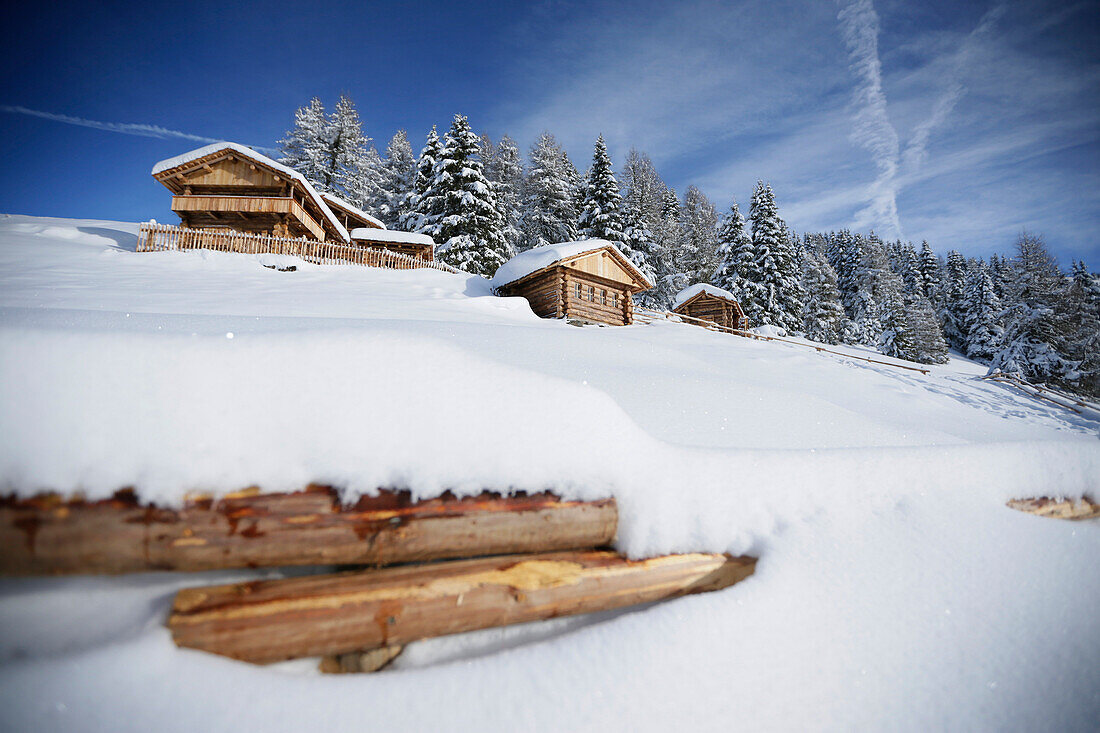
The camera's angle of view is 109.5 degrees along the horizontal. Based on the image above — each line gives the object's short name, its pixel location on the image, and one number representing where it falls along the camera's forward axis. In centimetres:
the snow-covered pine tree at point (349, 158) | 2722
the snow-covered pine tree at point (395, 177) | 2908
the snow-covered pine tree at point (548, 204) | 2816
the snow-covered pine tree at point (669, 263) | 2980
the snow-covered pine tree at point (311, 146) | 2606
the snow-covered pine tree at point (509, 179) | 2741
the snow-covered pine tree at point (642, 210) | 2708
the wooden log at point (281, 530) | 127
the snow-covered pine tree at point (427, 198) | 2298
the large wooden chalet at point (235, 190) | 1655
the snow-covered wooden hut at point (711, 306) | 2303
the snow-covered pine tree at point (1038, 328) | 2028
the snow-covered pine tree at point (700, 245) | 3094
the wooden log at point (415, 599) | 138
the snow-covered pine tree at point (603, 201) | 2517
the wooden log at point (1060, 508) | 283
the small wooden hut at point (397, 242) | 2048
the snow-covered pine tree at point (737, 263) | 2644
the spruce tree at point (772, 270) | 2640
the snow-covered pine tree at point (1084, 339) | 1816
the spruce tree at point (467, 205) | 2211
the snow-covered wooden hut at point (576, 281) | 1456
